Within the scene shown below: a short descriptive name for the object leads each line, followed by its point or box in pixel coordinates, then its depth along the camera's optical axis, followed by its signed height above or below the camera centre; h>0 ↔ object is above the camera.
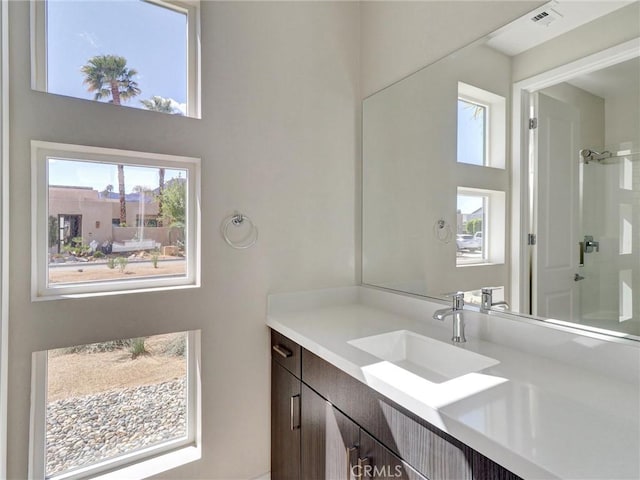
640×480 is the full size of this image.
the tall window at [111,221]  1.32 +0.08
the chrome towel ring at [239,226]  1.61 +0.03
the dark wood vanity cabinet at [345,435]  0.84 -0.63
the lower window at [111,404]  1.35 -0.72
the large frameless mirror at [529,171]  1.03 +0.25
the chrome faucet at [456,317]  1.32 -0.32
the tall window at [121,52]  1.32 +0.79
